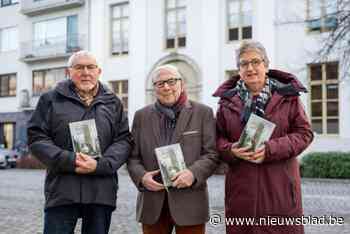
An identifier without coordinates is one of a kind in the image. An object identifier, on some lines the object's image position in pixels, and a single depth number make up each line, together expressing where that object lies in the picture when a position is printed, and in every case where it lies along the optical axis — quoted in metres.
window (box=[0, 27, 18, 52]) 32.47
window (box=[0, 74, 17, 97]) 32.34
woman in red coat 3.83
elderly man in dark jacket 3.98
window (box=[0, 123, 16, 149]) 31.77
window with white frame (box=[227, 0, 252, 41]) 22.70
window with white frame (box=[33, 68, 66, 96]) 29.96
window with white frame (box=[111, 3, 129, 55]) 26.44
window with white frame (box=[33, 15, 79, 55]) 29.00
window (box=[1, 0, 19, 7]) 32.70
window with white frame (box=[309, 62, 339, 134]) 20.52
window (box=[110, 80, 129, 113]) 26.26
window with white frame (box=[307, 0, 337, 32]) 20.52
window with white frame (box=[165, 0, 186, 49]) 24.45
